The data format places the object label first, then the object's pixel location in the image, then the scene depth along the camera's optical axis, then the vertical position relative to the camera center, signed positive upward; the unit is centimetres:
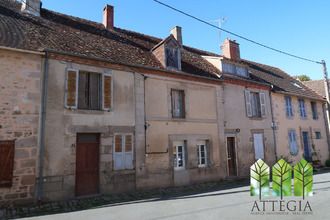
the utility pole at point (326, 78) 1465 +391
